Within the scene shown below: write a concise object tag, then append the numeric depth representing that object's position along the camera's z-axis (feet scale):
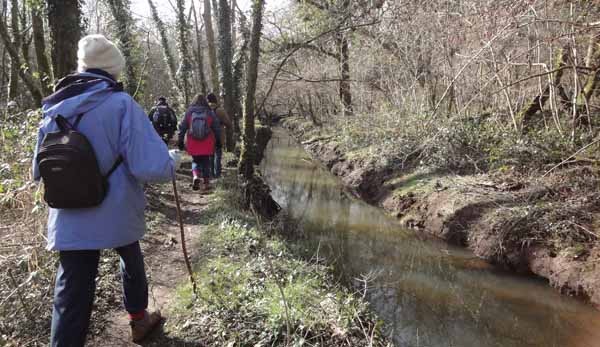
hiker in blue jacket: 8.47
